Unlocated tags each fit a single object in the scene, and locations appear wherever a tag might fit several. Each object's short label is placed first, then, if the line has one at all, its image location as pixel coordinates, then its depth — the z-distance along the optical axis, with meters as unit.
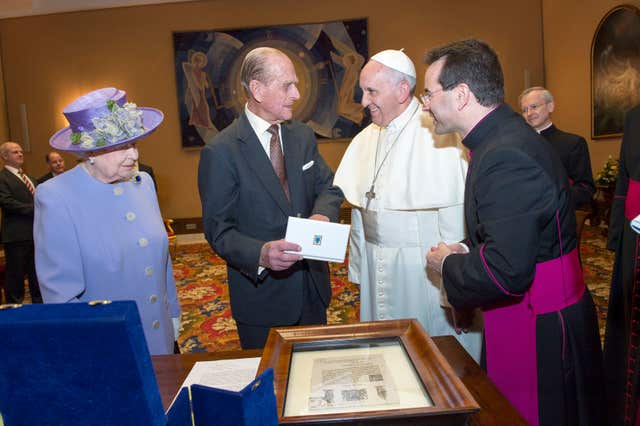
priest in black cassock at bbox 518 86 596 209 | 4.22
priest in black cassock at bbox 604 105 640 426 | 2.47
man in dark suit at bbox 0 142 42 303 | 6.00
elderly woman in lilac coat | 1.81
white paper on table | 1.37
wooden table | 1.16
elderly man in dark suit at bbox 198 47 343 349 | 2.33
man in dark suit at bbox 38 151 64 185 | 7.41
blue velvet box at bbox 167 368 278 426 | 0.69
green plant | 7.32
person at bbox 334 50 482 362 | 2.53
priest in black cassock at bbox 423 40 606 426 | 1.52
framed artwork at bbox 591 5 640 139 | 7.12
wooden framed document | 1.00
